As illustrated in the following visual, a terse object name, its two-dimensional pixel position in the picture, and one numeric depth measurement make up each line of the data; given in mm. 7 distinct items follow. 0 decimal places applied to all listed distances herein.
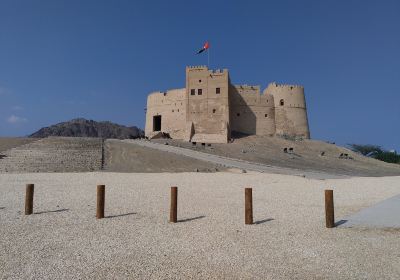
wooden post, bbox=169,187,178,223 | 8316
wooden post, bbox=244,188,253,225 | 8148
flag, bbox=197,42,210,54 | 49344
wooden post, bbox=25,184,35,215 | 9157
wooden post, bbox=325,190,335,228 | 7664
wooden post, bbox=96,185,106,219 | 8720
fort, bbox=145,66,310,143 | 46625
